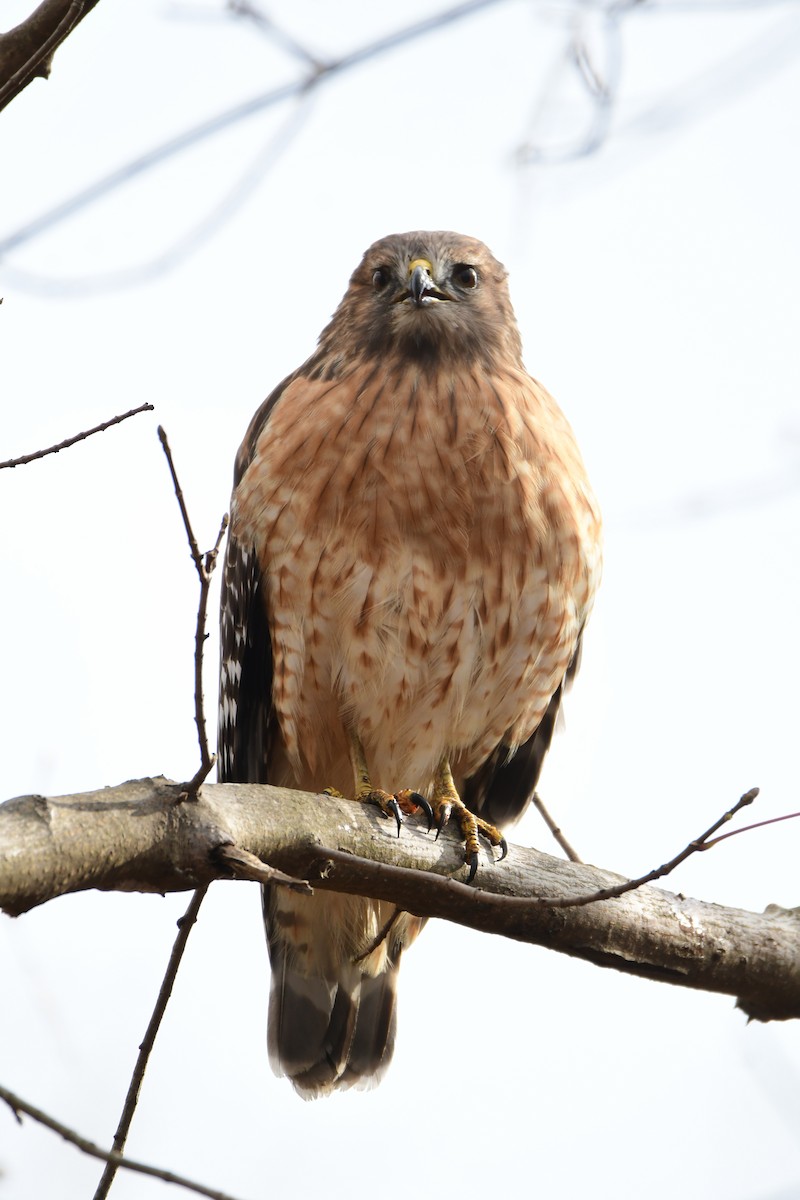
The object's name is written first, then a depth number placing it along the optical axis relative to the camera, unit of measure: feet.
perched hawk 27.40
